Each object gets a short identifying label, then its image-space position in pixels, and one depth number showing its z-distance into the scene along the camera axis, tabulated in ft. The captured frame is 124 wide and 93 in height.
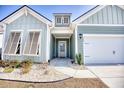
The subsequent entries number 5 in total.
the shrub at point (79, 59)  11.65
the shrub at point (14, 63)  9.46
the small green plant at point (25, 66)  8.80
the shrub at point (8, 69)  8.84
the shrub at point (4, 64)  9.64
